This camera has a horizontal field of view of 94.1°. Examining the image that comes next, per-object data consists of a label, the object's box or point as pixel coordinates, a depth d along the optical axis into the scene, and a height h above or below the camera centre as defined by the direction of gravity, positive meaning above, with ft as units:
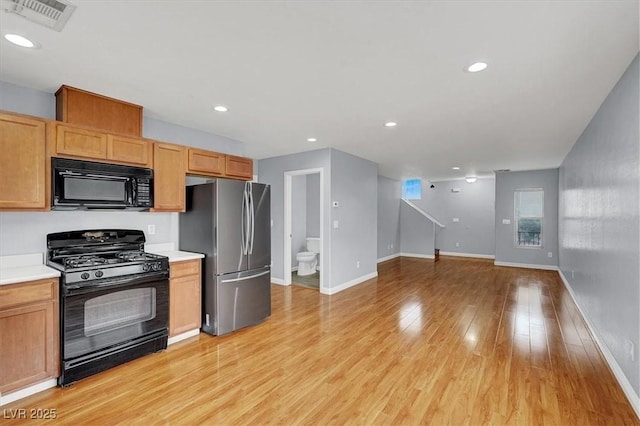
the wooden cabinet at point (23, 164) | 7.53 +1.22
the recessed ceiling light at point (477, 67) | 7.43 +3.70
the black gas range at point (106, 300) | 7.89 -2.61
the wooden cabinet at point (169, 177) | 10.52 +1.25
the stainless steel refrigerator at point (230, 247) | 11.09 -1.41
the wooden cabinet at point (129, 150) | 9.39 +1.98
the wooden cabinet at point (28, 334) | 6.98 -3.04
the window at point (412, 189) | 34.27 +2.70
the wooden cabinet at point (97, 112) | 8.85 +3.14
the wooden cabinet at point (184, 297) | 10.26 -3.07
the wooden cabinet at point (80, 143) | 8.41 +1.99
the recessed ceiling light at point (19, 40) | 6.44 +3.75
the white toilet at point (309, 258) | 21.26 -3.31
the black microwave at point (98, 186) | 8.38 +0.76
